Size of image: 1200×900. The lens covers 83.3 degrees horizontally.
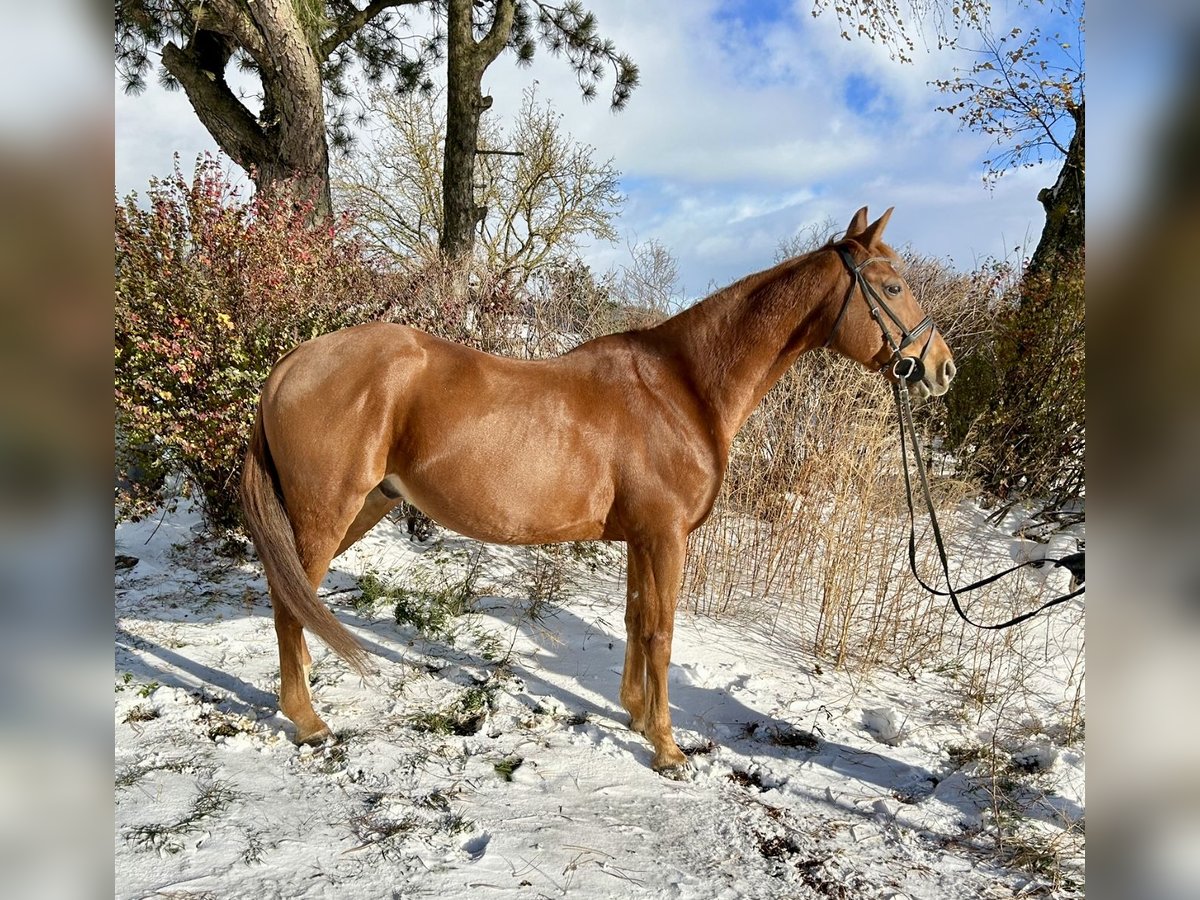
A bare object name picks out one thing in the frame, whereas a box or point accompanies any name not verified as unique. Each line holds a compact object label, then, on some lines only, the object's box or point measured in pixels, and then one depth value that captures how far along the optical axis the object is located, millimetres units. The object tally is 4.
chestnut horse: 2545
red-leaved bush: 4156
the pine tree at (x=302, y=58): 5754
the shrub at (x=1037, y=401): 5570
